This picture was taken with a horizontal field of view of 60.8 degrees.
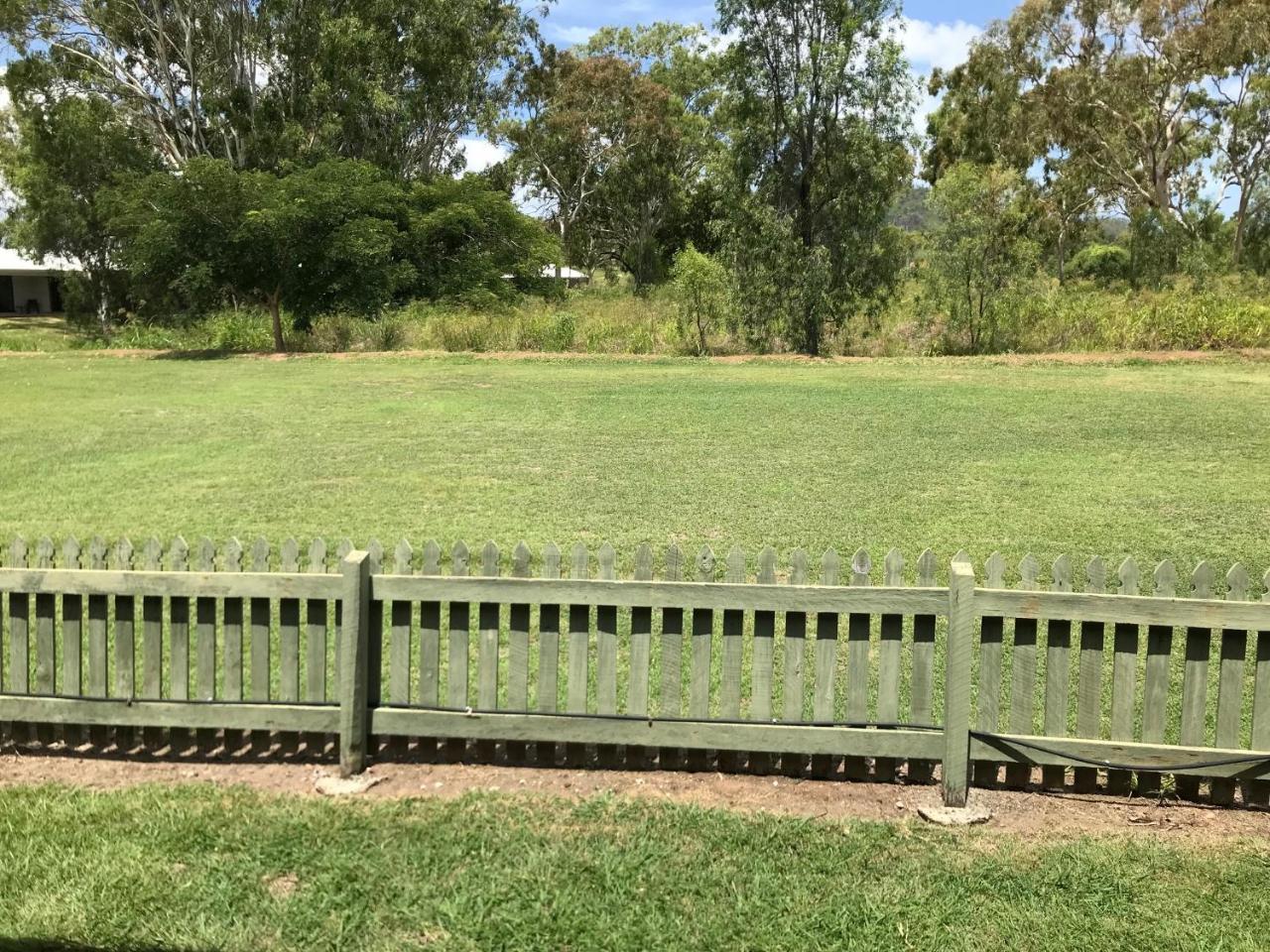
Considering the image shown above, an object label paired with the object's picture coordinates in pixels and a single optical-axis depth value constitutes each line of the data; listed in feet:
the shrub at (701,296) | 90.79
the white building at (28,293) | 173.27
